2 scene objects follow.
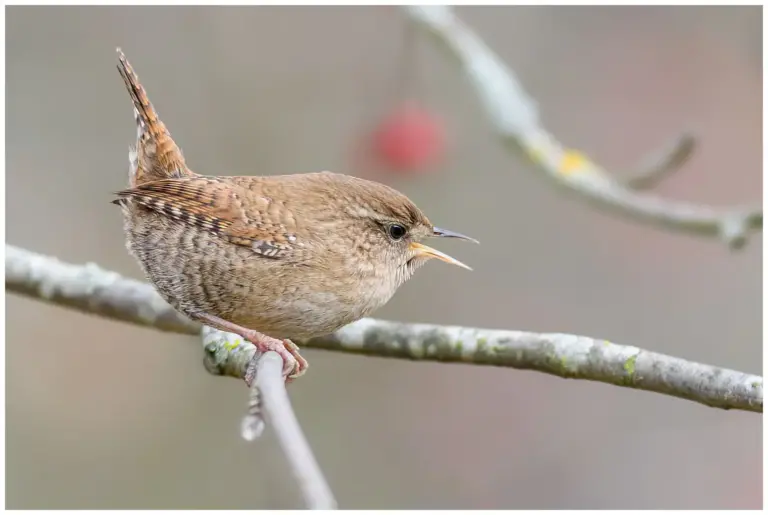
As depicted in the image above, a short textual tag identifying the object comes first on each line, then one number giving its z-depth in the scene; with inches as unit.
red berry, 332.2
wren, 187.9
